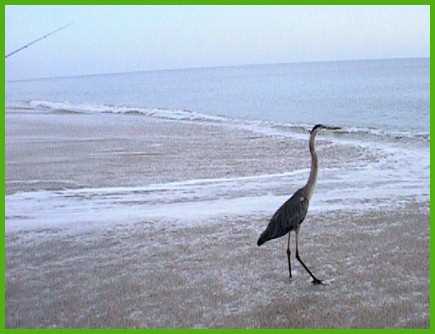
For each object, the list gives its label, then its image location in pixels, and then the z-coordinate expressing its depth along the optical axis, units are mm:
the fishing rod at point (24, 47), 4776
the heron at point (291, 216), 4590
